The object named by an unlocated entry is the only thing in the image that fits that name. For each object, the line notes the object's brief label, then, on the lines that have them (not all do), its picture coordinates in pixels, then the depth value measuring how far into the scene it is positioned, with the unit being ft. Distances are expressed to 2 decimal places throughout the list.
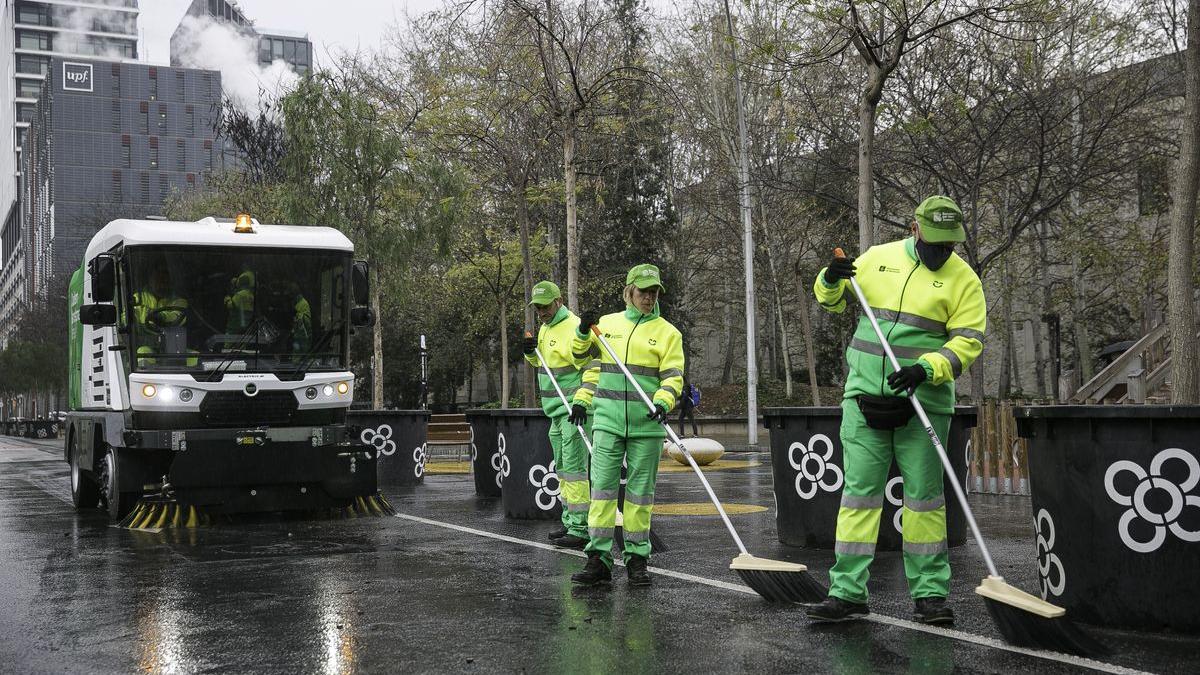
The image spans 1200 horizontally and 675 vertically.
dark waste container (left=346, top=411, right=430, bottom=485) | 57.31
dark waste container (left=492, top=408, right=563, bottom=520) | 38.81
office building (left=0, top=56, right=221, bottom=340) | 392.68
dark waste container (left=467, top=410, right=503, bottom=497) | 46.62
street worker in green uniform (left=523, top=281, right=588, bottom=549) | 31.91
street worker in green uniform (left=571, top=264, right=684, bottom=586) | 25.48
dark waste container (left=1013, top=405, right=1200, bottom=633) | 19.04
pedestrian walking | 89.45
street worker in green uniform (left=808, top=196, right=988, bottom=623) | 20.48
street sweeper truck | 37.40
